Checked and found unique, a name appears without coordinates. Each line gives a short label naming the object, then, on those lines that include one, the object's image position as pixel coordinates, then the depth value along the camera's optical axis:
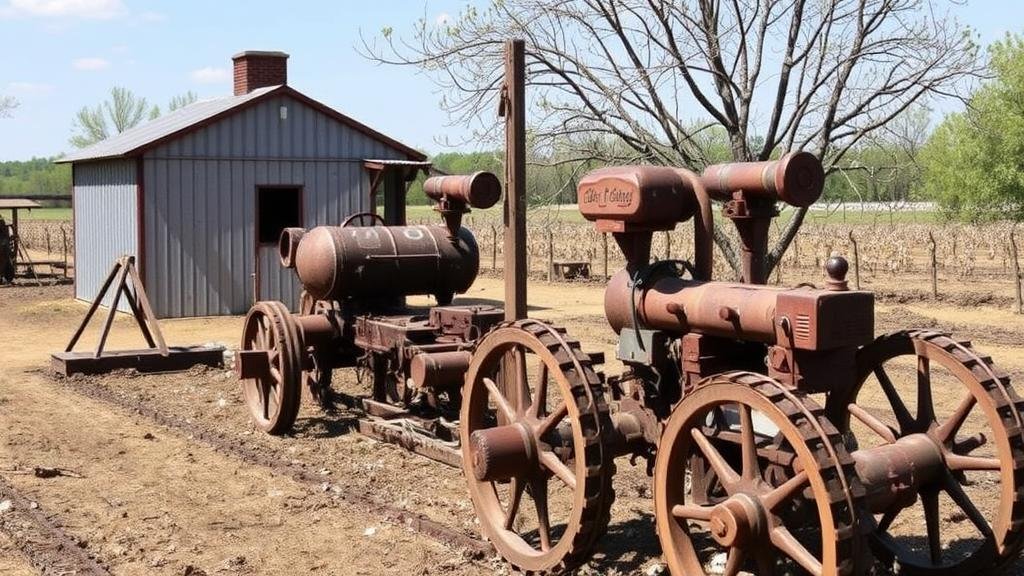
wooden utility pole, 6.33
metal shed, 17.86
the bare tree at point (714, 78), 11.70
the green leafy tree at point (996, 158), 33.25
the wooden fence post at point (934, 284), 20.41
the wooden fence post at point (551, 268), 25.38
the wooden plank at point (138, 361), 11.90
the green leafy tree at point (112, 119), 85.38
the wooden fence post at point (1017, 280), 18.20
